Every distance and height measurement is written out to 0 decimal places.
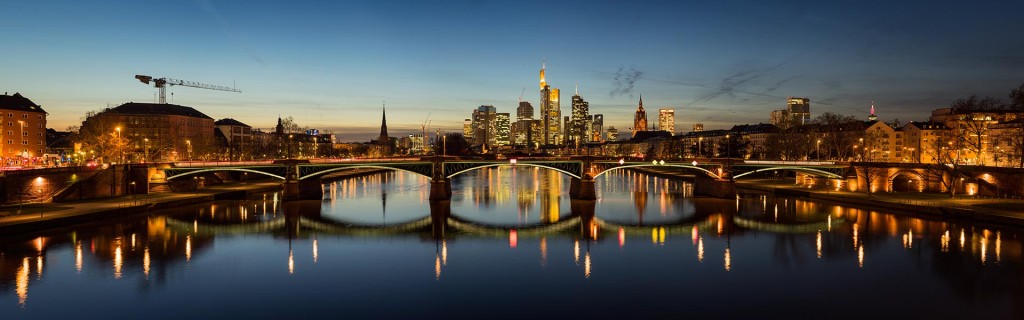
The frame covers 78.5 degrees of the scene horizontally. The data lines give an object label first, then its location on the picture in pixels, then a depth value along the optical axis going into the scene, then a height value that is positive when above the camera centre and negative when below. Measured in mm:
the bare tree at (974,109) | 87188 +5077
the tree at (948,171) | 73306 -3215
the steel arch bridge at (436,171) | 84312 -2654
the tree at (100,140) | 102875 +2629
